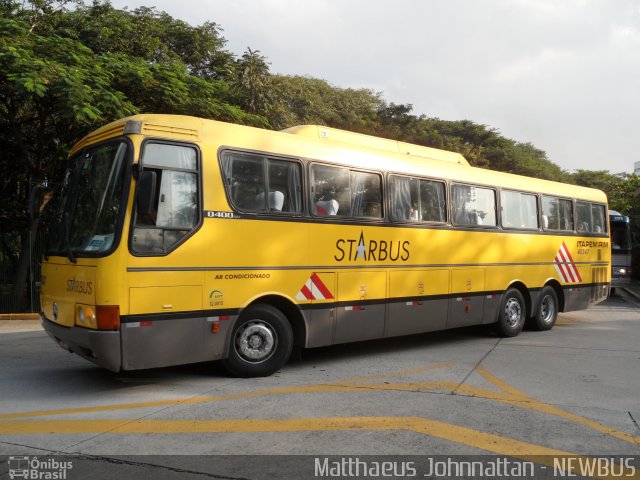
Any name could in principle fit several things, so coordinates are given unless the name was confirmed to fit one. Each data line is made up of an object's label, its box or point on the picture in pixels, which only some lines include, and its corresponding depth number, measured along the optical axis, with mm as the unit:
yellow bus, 6195
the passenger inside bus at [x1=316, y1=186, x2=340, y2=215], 7887
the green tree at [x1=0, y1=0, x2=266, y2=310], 11883
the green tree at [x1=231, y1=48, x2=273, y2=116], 19469
